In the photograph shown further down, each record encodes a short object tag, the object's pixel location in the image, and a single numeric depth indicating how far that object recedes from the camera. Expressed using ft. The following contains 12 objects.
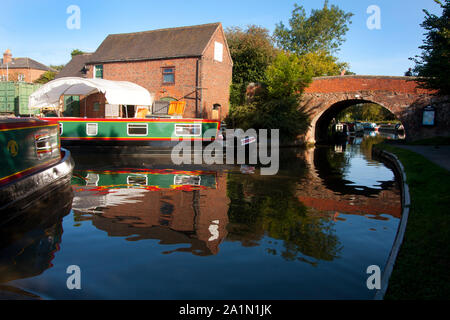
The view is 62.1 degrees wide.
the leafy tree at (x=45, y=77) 149.69
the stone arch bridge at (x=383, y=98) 70.74
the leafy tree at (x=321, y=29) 152.25
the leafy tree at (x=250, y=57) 94.68
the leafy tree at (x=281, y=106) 79.00
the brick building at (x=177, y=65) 77.51
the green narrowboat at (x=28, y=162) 19.11
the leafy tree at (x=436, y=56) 38.99
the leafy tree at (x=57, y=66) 209.88
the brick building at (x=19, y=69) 159.33
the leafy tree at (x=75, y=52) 166.09
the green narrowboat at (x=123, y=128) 51.67
